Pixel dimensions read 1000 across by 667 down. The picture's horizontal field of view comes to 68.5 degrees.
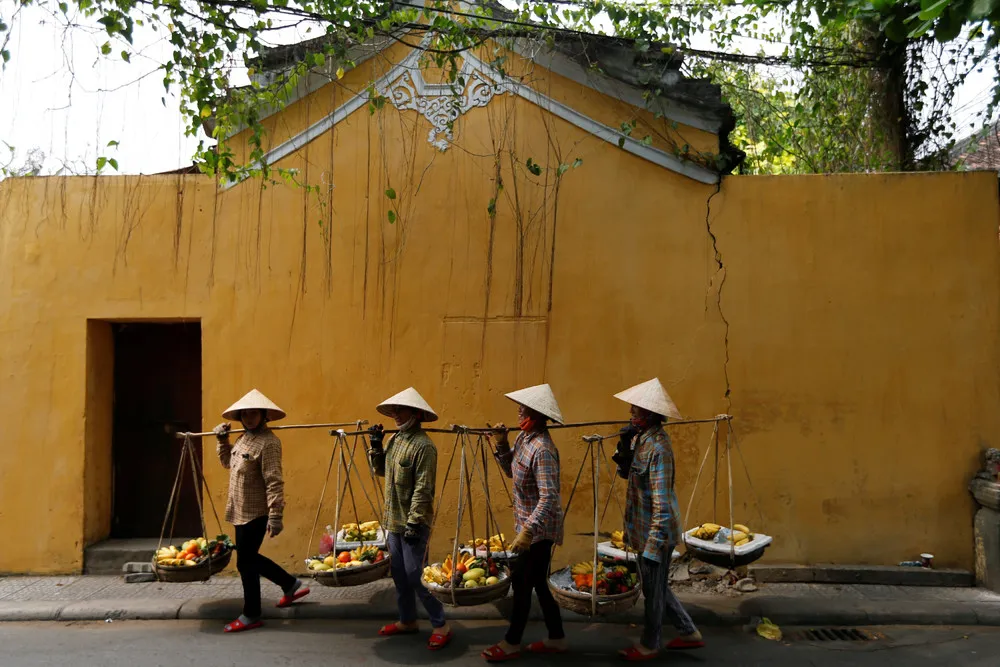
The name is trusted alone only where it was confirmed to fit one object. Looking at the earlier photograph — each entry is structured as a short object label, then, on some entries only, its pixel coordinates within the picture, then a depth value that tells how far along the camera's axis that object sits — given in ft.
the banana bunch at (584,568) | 14.91
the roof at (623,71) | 19.66
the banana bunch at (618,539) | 16.48
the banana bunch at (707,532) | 16.42
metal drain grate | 15.52
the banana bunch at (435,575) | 14.67
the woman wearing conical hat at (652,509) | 13.61
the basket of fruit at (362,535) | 16.97
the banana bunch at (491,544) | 16.23
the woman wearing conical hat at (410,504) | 14.55
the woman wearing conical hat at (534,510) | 13.67
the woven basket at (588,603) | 13.28
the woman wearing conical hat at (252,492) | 15.80
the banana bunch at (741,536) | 16.13
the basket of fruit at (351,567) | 14.61
